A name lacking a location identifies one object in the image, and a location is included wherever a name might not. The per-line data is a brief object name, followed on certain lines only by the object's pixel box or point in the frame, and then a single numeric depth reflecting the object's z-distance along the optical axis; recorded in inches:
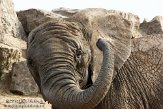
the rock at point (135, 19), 512.9
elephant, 230.5
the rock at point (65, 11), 604.5
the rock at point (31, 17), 597.6
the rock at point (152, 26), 520.4
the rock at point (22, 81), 554.0
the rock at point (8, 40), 561.0
